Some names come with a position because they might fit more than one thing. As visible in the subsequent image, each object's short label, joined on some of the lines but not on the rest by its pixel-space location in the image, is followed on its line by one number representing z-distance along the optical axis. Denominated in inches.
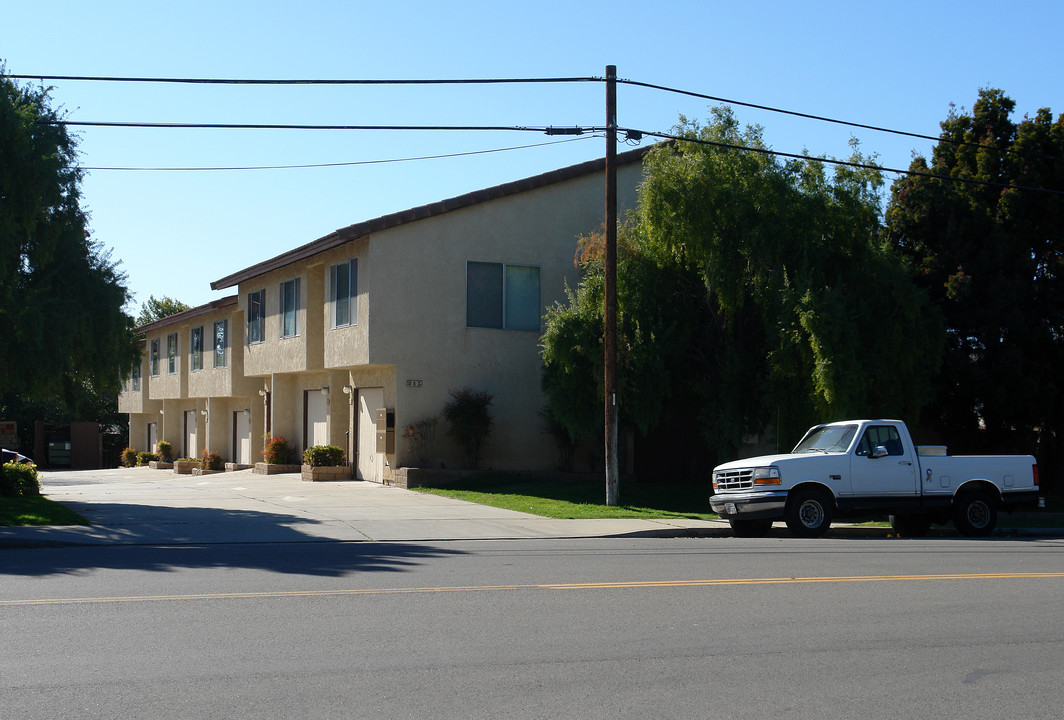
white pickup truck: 615.5
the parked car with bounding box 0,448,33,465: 1316.2
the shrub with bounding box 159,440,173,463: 1784.0
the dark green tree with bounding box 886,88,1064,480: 908.0
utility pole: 748.6
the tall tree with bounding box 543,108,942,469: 769.6
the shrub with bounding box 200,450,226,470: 1476.4
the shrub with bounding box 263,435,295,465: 1242.0
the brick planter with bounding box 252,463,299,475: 1226.6
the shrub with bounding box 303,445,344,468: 1088.8
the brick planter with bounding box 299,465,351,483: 1073.5
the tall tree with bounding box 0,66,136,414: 673.0
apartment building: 988.6
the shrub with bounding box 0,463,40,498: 799.3
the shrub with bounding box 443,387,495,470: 984.3
